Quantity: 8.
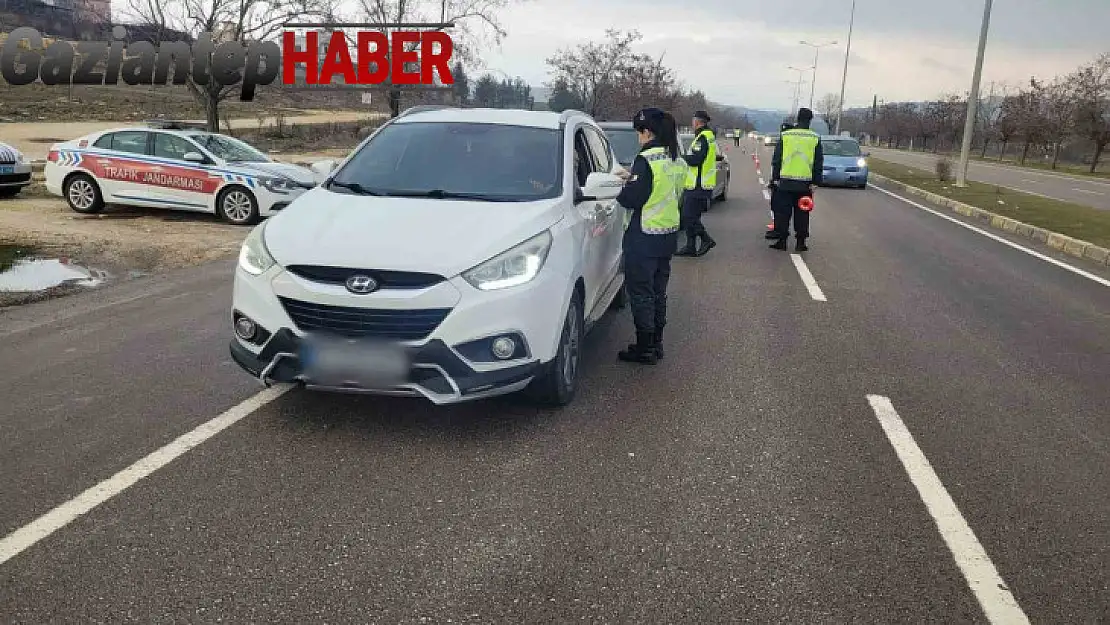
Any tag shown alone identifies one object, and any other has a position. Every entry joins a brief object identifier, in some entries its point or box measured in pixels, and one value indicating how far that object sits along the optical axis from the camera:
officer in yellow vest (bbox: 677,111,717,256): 10.48
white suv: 4.19
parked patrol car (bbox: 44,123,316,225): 13.19
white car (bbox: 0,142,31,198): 14.81
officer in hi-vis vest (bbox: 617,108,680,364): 5.73
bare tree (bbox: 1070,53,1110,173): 44.34
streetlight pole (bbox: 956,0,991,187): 23.25
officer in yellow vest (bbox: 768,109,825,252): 11.30
